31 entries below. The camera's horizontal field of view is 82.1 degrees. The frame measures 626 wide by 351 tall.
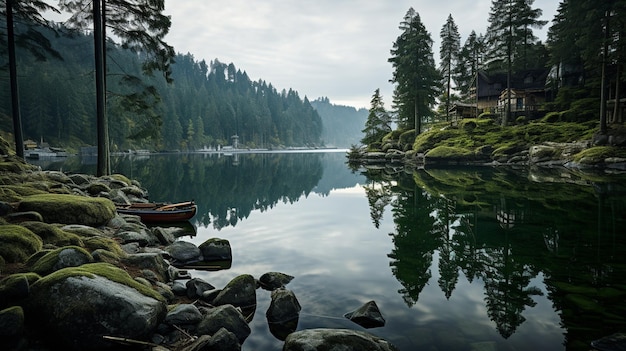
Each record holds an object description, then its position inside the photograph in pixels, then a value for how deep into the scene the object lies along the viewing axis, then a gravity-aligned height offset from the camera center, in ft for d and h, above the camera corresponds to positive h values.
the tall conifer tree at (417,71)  166.09 +39.17
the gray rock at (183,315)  19.32 -8.79
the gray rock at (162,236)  38.45 -8.88
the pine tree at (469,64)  207.92 +54.32
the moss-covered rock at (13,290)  16.47 -6.31
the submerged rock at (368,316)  21.75 -9.97
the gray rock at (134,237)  34.18 -8.08
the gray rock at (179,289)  24.58 -9.30
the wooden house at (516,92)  165.00 +31.66
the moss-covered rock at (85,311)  16.05 -7.28
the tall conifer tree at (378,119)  208.03 +20.87
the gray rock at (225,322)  18.86 -9.03
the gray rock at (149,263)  26.21 -8.04
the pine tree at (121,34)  65.16 +23.03
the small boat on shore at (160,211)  48.37 -7.82
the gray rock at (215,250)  35.14 -9.51
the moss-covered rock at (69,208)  32.60 -5.24
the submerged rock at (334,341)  16.67 -8.86
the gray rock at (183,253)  33.50 -9.41
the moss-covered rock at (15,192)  33.36 -3.92
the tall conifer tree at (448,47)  192.85 +58.74
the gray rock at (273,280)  28.07 -10.01
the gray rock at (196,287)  24.11 -9.11
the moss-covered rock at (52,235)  26.00 -5.99
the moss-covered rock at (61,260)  19.90 -6.09
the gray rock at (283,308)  22.21 -9.71
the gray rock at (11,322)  14.84 -7.10
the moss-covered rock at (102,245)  26.97 -6.99
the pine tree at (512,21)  149.38 +57.27
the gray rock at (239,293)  23.35 -9.22
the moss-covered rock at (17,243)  21.63 -5.70
